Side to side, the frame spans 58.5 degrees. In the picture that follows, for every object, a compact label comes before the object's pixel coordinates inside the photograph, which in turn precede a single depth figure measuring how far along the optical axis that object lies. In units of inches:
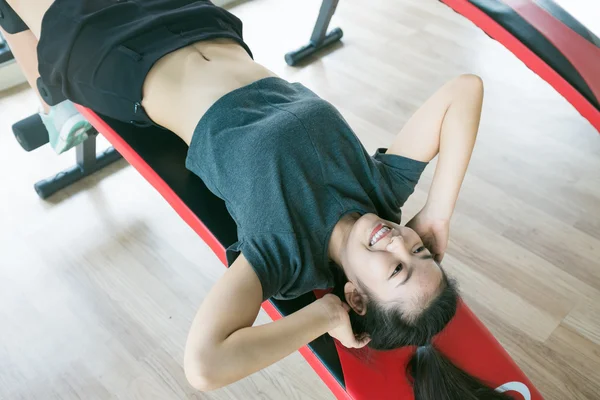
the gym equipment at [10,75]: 81.4
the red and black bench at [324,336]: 41.5
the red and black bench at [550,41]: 54.4
